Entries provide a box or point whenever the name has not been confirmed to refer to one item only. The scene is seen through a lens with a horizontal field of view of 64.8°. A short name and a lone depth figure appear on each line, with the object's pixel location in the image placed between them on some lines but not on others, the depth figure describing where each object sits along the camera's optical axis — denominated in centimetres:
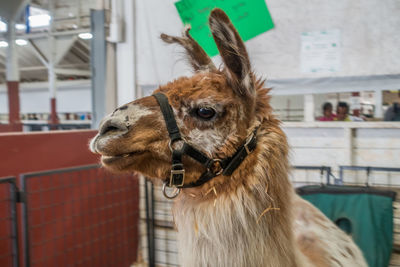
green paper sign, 242
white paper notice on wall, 225
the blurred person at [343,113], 228
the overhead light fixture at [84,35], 830
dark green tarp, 196
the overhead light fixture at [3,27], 690
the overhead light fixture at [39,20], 709
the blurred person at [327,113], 233
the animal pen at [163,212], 231
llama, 108
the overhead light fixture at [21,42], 930
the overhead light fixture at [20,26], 807
